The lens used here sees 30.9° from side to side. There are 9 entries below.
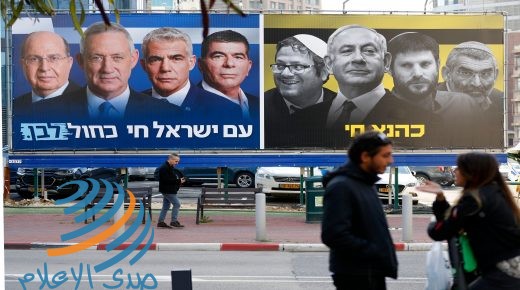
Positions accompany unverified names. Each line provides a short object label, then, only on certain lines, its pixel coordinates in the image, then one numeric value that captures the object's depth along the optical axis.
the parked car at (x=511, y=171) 40.93
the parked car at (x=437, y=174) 39.68
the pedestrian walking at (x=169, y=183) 18.78
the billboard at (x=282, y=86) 22.47
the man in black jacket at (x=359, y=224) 5.39
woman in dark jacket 5.55
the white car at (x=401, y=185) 24.94
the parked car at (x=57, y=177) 28.95
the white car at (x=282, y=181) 26.27
